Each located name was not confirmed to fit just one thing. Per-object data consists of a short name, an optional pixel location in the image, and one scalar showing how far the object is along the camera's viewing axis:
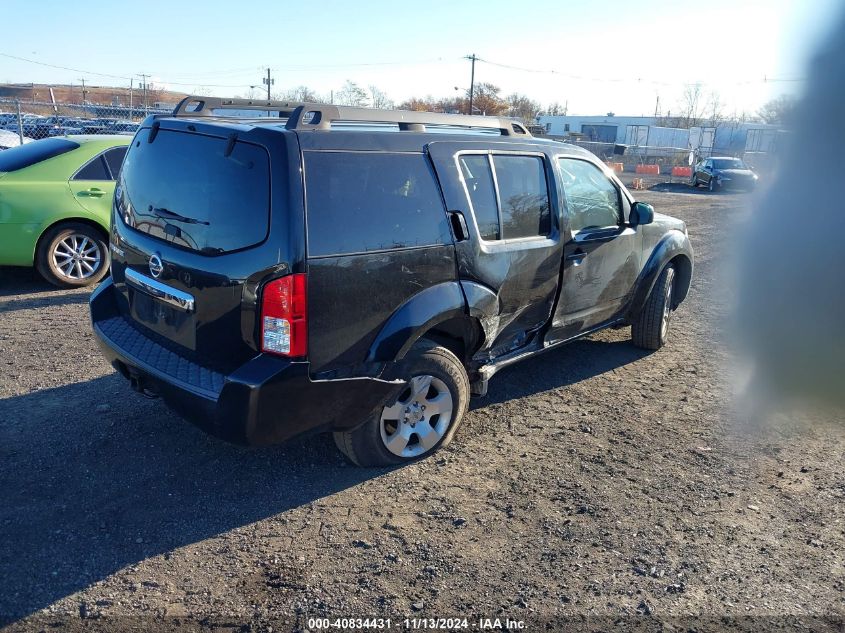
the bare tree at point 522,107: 79.06
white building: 47.62
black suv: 3.19
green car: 6.99
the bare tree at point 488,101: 72.75
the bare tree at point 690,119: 69.31
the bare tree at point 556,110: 101.25
